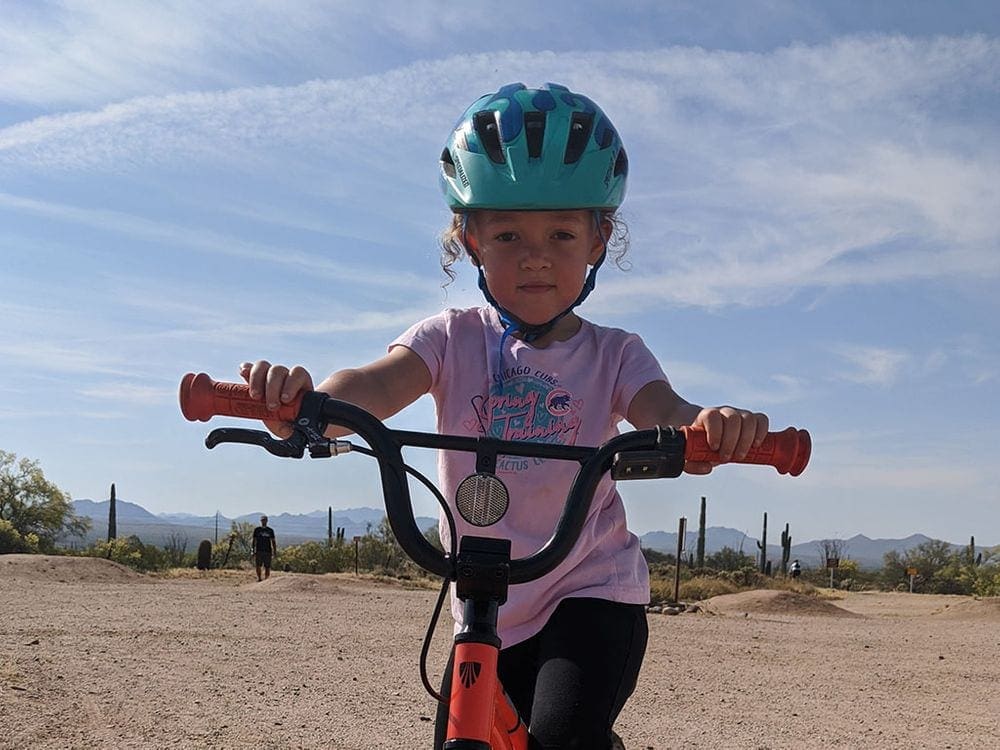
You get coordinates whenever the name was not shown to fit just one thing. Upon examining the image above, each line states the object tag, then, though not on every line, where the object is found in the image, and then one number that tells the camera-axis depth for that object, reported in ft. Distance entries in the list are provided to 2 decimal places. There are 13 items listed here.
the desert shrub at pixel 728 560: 176.13
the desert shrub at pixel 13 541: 118.01
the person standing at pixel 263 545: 84.28
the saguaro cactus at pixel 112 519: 161.27
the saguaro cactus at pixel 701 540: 161.65
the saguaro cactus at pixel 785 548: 187.62
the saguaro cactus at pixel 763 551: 178.89
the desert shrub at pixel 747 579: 121.39
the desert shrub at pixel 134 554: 119.14
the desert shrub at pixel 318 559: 123.85
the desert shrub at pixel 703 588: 94.12
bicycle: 6.59
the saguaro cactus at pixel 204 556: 112.16
